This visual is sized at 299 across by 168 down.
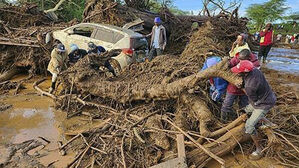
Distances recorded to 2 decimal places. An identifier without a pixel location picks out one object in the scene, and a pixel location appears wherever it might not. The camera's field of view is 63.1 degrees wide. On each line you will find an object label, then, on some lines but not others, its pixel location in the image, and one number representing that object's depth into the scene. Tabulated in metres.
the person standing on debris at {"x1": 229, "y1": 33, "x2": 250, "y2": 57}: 5.79
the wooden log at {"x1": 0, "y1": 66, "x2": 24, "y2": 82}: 8.41
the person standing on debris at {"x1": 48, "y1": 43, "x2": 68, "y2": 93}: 6.79
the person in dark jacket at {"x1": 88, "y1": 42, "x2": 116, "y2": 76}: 6.89
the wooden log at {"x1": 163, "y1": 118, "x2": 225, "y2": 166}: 3.36
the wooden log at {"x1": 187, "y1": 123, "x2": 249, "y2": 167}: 3.59
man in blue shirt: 4.47
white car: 7.47
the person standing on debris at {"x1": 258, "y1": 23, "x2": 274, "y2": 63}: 9.50
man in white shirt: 8.34
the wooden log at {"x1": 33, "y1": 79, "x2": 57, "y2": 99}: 6.50
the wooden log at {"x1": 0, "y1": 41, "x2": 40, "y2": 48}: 8.65
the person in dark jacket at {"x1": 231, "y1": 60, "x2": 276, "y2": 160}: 3.49
